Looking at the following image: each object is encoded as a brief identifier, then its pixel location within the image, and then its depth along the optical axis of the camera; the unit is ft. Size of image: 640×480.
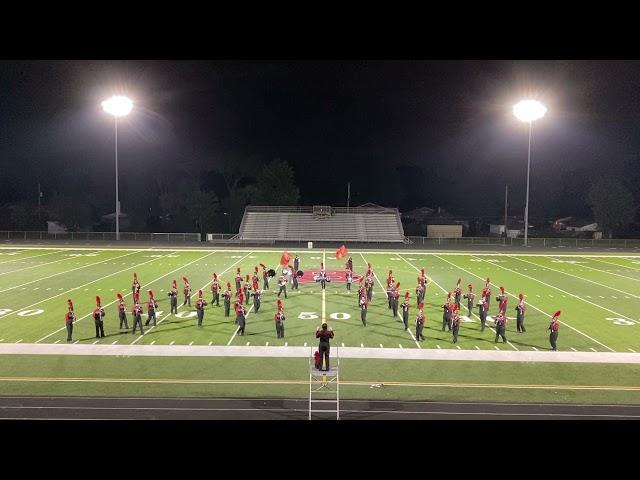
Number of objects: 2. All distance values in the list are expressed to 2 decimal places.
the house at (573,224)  203.58
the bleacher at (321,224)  144.97
